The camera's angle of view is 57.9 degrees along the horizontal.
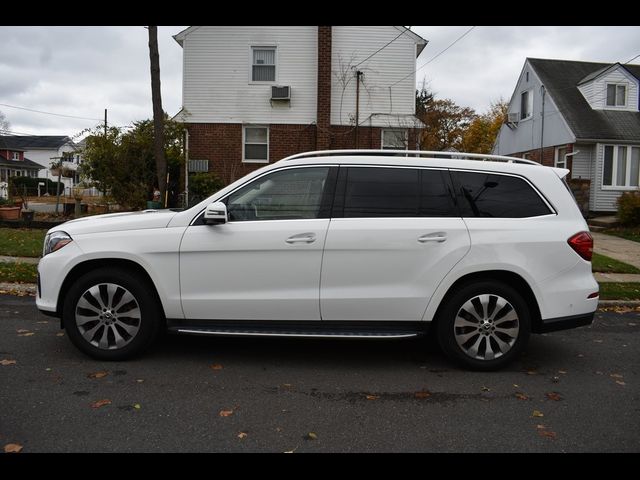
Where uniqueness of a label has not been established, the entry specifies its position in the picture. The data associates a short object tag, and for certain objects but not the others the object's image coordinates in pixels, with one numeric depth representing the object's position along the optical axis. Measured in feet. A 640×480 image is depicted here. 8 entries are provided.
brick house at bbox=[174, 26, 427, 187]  64.64
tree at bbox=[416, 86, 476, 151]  158.81
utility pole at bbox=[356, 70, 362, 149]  64.28
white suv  16.28
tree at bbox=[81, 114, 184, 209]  57.88
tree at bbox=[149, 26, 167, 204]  42.50
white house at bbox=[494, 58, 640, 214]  71.10
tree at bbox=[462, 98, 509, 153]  165.89
